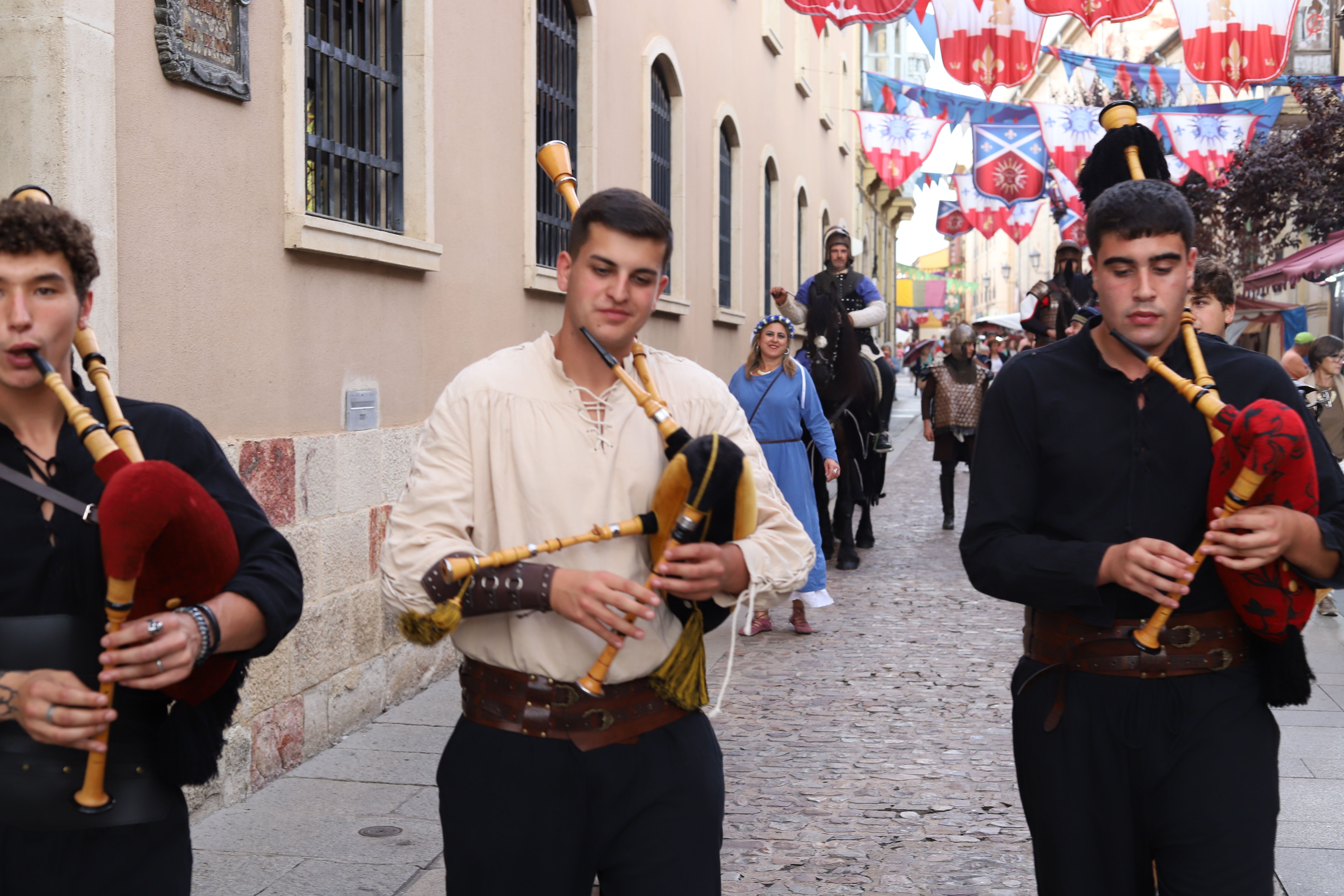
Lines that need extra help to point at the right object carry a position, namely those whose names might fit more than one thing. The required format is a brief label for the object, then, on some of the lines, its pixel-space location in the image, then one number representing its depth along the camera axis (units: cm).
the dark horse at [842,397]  996
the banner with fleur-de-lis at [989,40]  1196
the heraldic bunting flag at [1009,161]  1909
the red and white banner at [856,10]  1070
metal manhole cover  459
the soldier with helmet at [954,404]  1229
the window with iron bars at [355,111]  589
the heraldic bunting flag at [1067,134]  1833
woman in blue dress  800
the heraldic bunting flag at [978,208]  2441
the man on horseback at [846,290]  1002
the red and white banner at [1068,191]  2670
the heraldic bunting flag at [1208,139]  1702
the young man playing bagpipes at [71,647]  204
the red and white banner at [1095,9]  1042
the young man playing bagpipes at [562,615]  238
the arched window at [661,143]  1173
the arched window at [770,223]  1728
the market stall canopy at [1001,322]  2498
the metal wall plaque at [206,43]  451
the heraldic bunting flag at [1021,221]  2761
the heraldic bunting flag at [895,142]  1811
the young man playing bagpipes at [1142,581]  255
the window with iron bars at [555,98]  869
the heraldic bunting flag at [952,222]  2902
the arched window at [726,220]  1455
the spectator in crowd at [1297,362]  993
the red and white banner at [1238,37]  1184
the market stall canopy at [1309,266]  1363
